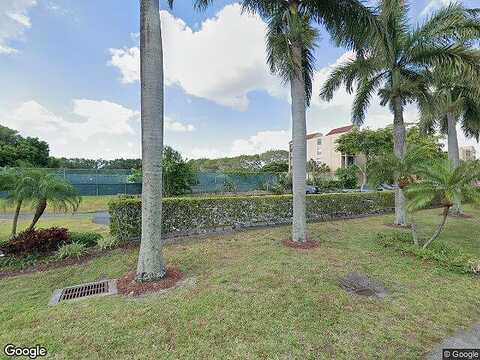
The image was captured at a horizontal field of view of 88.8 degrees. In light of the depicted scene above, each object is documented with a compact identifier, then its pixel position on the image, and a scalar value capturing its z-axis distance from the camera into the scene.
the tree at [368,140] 27.78
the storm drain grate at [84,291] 3.72
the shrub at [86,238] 6.30
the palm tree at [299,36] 6.11
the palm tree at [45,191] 5.71
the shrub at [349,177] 29.64
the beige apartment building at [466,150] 46.00
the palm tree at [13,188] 5.64
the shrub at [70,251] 5.42
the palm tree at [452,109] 8.88
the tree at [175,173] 16.30
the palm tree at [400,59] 7.15
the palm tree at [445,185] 4.80
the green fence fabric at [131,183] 19.53
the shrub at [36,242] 5.40
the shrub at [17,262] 5.05
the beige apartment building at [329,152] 36.44
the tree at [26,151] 26.50
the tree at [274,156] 57.79
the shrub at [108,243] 6.02
